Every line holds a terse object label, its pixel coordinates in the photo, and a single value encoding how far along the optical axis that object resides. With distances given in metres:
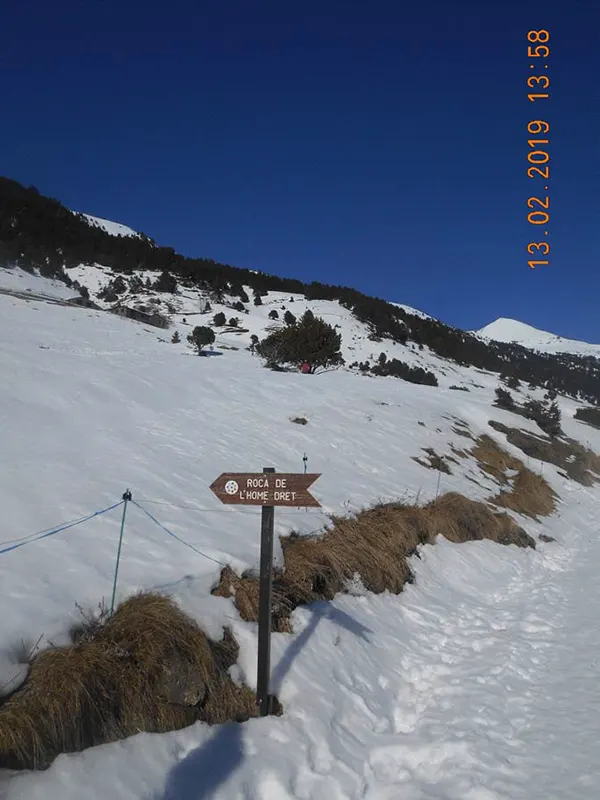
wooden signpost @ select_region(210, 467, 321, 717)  4.24
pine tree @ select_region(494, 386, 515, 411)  32.28
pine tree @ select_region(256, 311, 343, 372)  33.81
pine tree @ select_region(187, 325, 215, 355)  36.66
